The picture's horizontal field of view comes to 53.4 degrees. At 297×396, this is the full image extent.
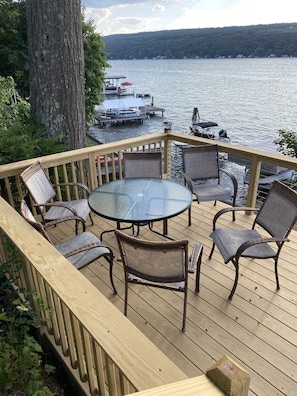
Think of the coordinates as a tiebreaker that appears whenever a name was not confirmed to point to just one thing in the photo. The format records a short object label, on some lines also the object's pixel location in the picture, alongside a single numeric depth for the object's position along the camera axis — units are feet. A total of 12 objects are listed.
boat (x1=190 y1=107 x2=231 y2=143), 62.03
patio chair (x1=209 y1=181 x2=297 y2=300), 8.14
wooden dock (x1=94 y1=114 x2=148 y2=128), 96.48
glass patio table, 9.09
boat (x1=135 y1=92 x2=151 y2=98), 142.51
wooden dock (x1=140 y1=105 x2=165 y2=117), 107.24
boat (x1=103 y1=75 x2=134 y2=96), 142.82
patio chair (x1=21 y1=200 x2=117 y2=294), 7.29
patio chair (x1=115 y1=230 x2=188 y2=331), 6.38
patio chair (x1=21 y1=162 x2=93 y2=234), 10.20
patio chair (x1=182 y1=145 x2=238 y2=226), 12.91
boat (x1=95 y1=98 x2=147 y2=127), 97.48
